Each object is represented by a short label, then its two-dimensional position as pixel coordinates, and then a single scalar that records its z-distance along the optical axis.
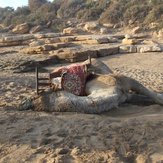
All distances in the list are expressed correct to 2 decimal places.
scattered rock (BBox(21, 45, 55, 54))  15.49
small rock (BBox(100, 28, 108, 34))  22.02
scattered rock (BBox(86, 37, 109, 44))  17.44
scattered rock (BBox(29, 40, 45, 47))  17.83
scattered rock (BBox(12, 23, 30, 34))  24.04
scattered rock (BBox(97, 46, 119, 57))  14.34
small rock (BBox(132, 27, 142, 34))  21.00
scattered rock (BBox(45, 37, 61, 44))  18.43
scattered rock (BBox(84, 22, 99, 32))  23.23
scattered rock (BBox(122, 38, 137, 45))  16.61
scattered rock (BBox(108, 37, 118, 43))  17.73
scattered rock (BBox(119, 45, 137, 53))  14.93
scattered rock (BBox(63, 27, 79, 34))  22.19
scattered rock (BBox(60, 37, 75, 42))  18.80
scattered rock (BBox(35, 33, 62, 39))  20.64
